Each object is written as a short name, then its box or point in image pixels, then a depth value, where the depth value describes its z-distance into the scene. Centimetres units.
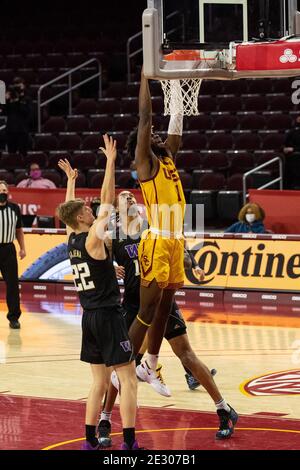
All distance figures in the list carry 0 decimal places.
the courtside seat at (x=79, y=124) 2405
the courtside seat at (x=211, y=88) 2377
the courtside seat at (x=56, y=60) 2688
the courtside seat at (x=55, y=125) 2452
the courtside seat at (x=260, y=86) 2327
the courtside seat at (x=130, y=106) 2395
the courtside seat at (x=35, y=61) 2714
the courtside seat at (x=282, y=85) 2283
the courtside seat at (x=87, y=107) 2489
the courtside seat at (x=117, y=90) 2525
